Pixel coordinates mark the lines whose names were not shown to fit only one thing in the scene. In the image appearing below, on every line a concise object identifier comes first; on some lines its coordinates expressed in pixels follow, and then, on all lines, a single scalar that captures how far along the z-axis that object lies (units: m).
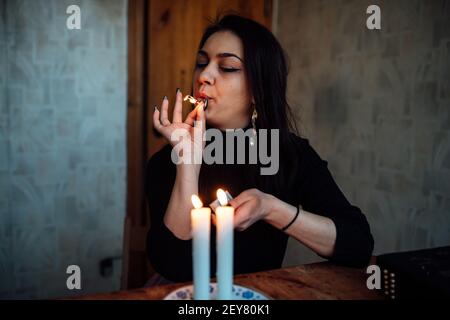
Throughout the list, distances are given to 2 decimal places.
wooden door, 2.21
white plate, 0.75
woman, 1.07
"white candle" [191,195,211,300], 0.59
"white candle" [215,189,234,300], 0.61
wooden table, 0.84
